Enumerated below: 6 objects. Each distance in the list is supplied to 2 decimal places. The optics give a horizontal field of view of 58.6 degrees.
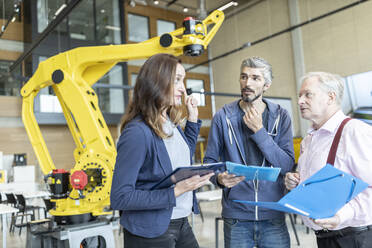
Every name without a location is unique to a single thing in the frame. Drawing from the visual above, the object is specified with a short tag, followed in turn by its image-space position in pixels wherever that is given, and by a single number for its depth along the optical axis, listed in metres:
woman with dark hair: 1.41
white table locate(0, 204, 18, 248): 4.80
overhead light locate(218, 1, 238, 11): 10.86
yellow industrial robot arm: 3.55
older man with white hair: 1.44
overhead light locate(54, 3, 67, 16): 7.23
